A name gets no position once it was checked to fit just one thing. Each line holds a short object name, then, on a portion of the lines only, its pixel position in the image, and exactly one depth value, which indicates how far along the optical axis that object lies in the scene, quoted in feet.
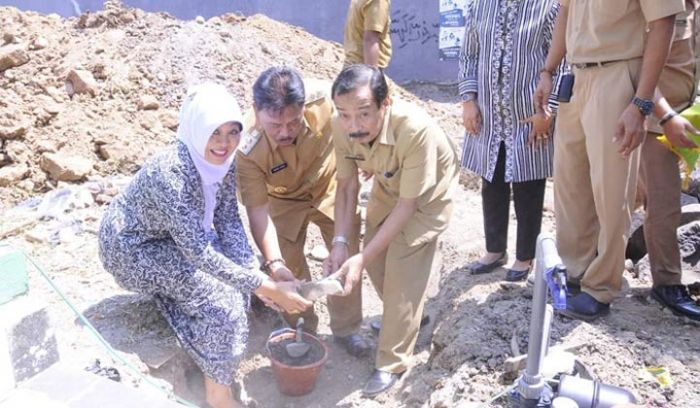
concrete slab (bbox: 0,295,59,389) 7.16
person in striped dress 11.51
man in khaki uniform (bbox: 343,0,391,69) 16.78
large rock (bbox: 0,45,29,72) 22.53
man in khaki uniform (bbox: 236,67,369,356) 10.14
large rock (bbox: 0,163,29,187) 18.51
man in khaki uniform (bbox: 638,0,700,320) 9.68
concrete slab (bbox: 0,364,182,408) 6.95
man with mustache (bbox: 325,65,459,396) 10.23
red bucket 11.07
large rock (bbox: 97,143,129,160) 19.21
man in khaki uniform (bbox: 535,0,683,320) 8.76
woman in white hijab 9.21
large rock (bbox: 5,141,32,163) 19.02
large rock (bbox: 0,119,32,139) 19.20
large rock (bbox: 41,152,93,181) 18.26
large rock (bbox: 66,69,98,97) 21.77
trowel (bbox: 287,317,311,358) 11.31
